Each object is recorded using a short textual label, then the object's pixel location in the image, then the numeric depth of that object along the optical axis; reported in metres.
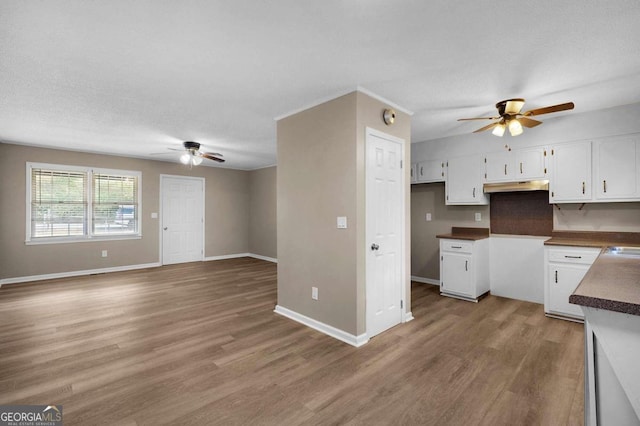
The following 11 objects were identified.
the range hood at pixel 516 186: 3.87
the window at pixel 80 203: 5.54
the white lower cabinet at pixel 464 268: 4.18
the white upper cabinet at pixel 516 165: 3.91
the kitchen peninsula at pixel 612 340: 1.05
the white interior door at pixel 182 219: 7.12
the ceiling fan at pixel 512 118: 3.11
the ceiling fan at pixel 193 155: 5.09
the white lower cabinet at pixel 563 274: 3.38
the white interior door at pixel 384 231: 3.03
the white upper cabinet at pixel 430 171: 4.84
